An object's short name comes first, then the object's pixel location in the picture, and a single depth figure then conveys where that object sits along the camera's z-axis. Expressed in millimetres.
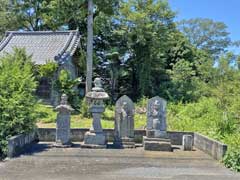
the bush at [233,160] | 8383
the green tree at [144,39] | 24766
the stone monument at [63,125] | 11191
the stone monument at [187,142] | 11258
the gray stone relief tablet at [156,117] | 11602
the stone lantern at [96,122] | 11250
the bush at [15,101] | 9953
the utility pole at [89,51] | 19000
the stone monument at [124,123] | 11758
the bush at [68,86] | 18703
